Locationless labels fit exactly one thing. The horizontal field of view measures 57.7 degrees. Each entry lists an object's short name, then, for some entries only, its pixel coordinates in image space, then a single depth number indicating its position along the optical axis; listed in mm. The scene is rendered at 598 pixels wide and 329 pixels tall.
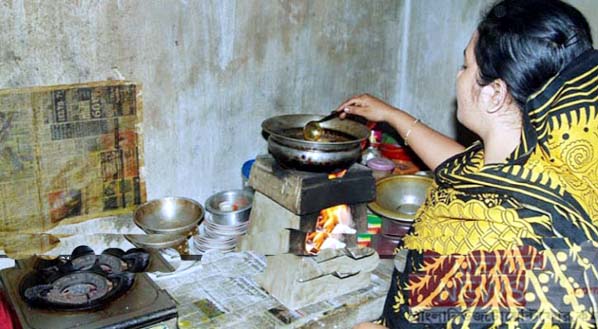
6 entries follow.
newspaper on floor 2244
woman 1346
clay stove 2266
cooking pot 2188
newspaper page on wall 2420
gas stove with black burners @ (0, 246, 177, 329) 1717
